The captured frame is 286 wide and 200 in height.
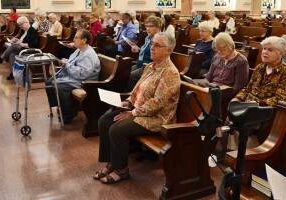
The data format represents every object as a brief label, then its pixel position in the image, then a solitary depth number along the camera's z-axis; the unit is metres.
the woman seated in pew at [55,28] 9.63
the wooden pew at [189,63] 5.23
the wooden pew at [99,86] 4.77
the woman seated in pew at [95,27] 9.89
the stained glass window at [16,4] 16.39
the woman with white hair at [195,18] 14.15
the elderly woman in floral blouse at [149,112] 3.46
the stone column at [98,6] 14.55
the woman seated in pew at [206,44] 5.94
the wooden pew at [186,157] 3.11
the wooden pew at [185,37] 8.20
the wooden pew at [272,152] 2.37
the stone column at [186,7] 17.05
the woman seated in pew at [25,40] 8.07
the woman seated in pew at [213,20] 11.28
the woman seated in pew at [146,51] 5.48
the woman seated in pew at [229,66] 4.22
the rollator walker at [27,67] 4.79
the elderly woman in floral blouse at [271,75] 3.44
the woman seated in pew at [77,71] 5.09
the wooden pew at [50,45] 8.10
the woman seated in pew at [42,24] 10.10
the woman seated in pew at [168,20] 12.90
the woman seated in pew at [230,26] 11.09
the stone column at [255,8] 18.20
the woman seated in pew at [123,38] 7.83
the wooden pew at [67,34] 9.16
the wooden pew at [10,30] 10.95
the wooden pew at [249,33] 9.16
